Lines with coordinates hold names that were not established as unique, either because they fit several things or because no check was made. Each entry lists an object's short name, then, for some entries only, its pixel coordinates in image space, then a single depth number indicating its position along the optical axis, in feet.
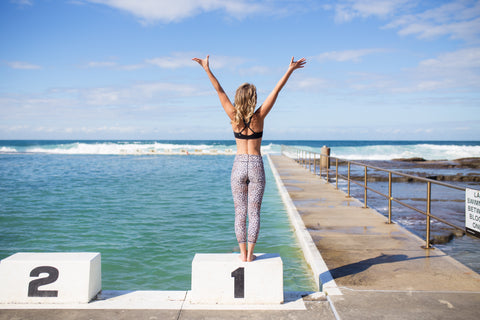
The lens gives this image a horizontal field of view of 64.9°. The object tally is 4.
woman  10.54
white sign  12.80
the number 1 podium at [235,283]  10.60
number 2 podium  10.61
